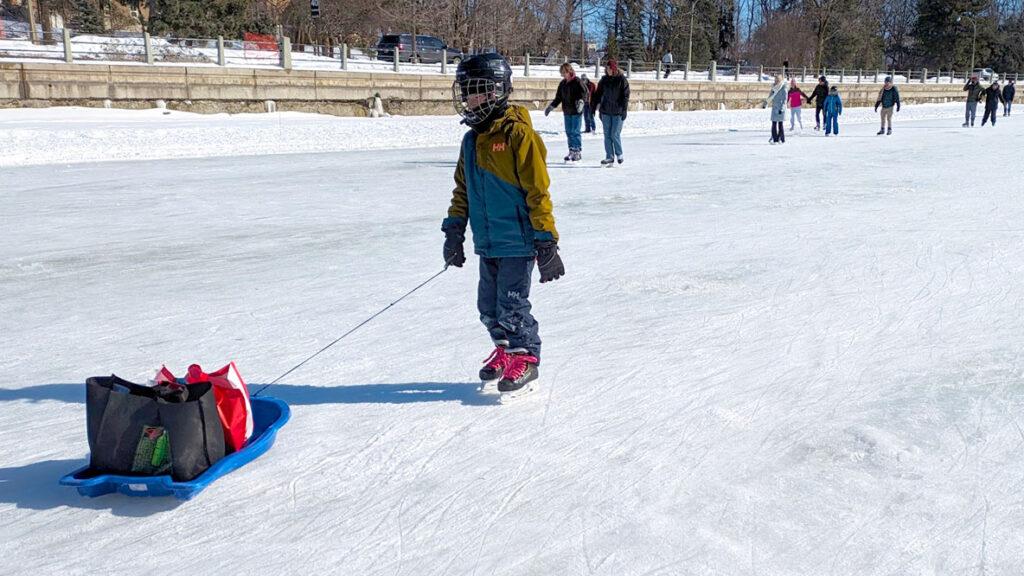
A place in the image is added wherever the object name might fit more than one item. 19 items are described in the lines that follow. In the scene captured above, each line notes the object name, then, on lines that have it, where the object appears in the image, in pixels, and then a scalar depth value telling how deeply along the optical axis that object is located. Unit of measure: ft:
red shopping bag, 8.28
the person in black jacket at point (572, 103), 37.11
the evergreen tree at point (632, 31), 160.19
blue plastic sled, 7.52
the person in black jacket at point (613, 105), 35.29
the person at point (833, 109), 58.34
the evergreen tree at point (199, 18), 101.76
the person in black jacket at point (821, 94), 59.31
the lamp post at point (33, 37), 61.05
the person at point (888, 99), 56.70
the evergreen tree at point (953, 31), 211.20
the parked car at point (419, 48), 86.53
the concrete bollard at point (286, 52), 70.11
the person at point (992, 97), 70.15
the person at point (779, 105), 49.67
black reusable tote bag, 7.57
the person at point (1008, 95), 91.04
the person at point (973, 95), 68.06
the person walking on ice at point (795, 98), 58.70
